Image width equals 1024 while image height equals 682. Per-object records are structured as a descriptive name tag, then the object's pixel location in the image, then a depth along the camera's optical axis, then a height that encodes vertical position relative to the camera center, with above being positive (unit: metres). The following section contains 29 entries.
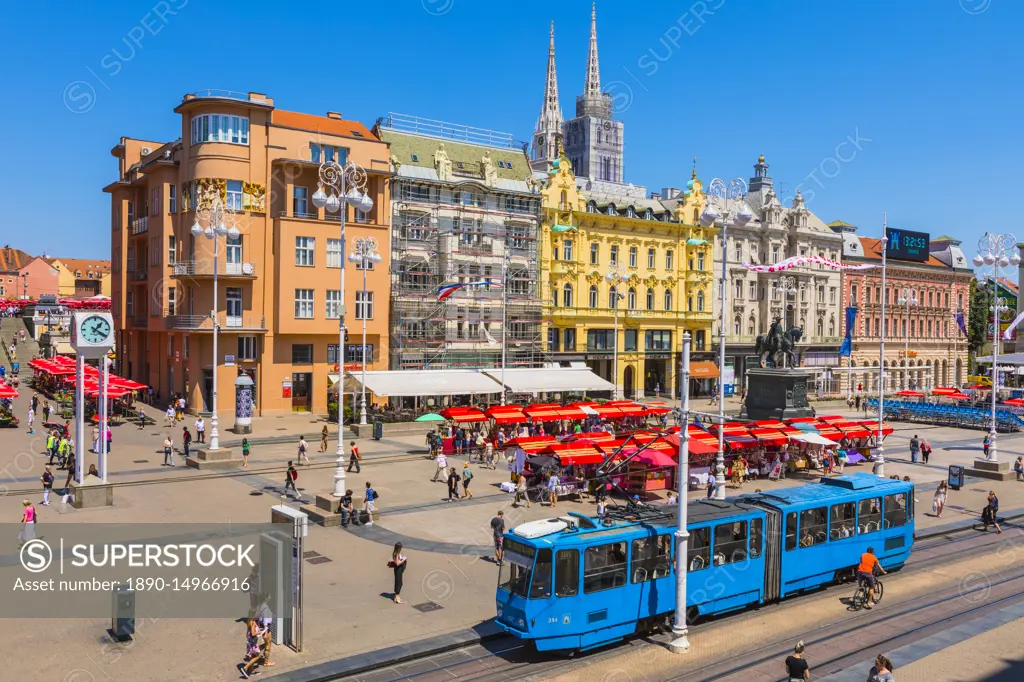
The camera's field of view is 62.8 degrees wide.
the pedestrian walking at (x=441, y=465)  35.22 -5.80
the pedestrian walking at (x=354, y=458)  36.89 -5.88
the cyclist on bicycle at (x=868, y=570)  20.59 -5.86
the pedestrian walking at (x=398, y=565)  20.23 -5.79
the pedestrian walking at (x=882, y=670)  14.27 -5.77
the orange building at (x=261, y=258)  54.19 +4.42
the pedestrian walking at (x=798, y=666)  14.92 -5.97
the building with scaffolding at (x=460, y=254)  61.19 +5.58
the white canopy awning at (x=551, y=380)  56.38 -3.64
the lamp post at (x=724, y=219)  25.06 +3.40
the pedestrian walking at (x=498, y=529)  23.34 -5.64
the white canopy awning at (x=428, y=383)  50.84 -3.56
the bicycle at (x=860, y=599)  20.80 -6.61
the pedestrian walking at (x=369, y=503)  27.83 -5.88
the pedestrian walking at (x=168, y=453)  37.44 -5.81
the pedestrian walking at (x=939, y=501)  31.83 -6.38
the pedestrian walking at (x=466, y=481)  32.46 -6.00
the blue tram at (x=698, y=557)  16.94 -5.20
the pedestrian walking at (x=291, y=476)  31.78 -5.74
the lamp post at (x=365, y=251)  39.56 +3.71
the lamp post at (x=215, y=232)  36.34 +4.01
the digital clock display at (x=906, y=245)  91.44 +9.70
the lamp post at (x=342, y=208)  28.73 +4.13
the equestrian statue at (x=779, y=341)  54.94 -0.64
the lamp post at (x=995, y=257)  38.25 +3.56
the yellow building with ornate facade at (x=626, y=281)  68.94 +4.18
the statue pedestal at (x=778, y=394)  52.47 -3.98
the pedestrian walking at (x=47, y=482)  29.00 -5.57
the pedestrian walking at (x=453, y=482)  31.97 -5.91
